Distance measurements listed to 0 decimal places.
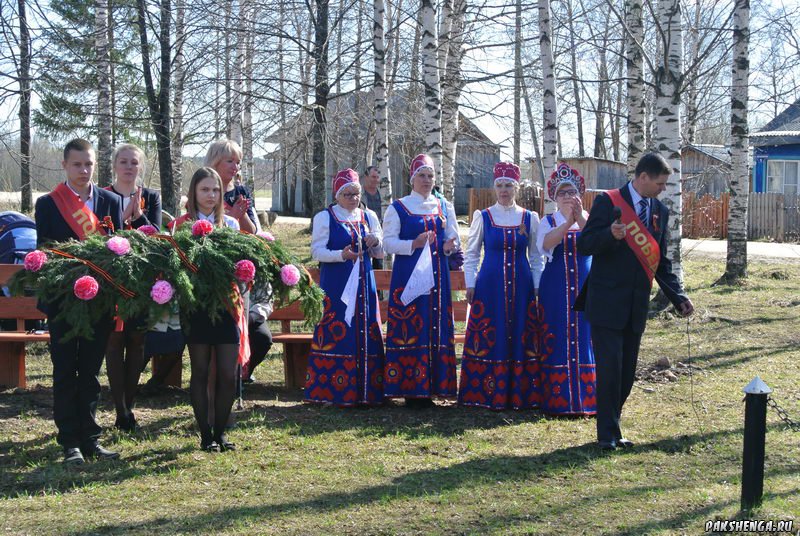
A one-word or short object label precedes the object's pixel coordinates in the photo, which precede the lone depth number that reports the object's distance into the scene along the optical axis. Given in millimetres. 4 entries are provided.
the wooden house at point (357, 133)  16188
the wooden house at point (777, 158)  32562
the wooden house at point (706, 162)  33416
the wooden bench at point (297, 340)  7645
